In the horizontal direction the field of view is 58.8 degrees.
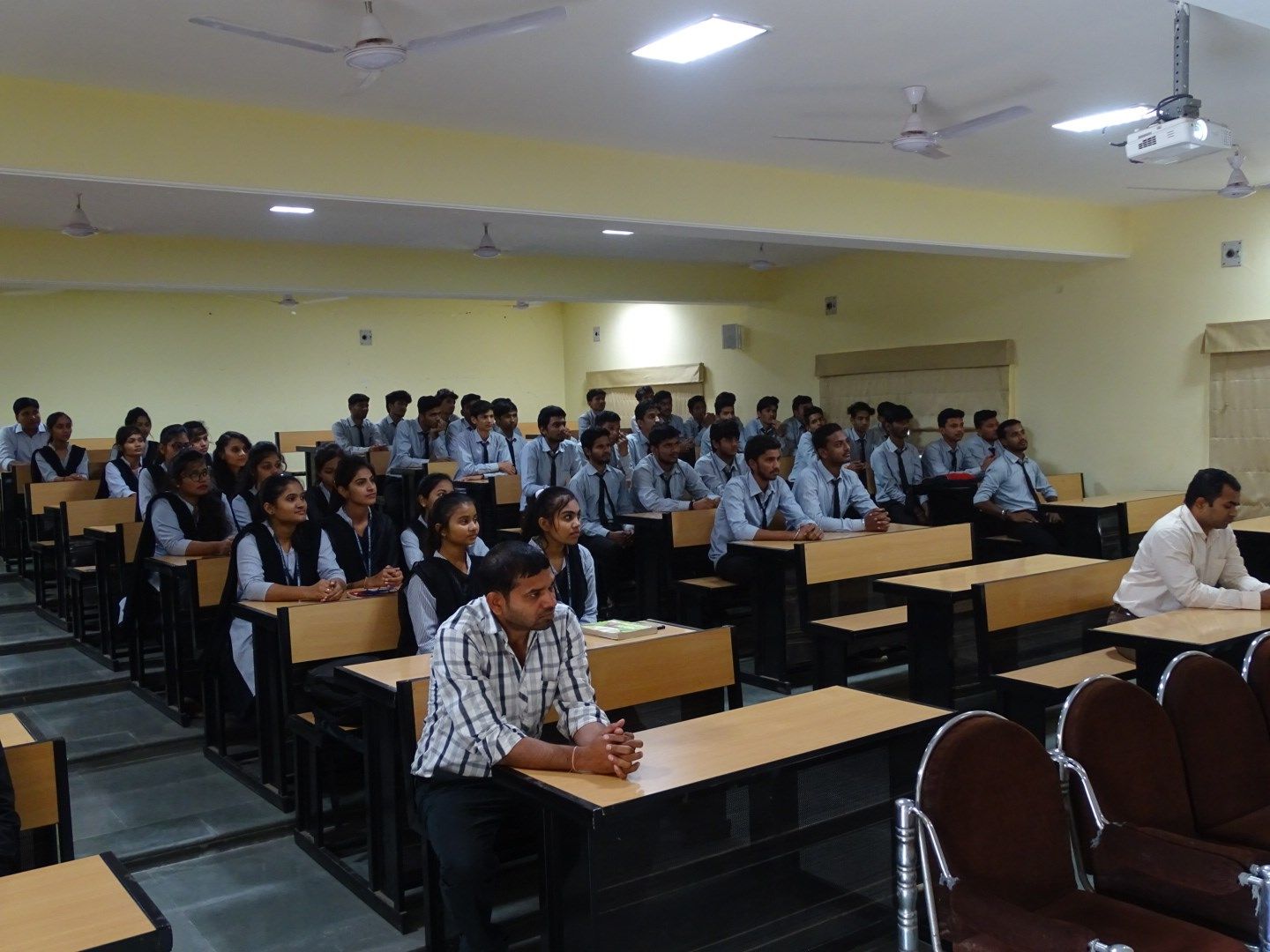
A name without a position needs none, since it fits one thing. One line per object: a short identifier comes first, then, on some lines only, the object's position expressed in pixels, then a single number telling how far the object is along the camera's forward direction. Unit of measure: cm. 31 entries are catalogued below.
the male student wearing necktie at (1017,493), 775
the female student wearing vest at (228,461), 605
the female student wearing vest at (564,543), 391
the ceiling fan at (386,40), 355
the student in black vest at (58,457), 833
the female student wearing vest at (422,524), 437
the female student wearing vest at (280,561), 435
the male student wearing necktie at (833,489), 644
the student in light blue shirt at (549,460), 806
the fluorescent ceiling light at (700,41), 418
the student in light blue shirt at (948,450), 902
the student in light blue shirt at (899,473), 882
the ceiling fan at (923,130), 506
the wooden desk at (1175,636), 347
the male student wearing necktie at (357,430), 1061
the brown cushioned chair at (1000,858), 204
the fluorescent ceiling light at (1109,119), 558
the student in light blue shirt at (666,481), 719
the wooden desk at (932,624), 454
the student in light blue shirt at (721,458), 712
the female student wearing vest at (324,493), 557
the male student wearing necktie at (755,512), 579
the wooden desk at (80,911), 170
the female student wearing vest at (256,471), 554
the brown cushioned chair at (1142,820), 221
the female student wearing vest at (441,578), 371
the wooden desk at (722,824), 232
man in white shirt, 402
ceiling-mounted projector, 408
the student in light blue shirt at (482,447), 918
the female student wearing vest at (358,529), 467
